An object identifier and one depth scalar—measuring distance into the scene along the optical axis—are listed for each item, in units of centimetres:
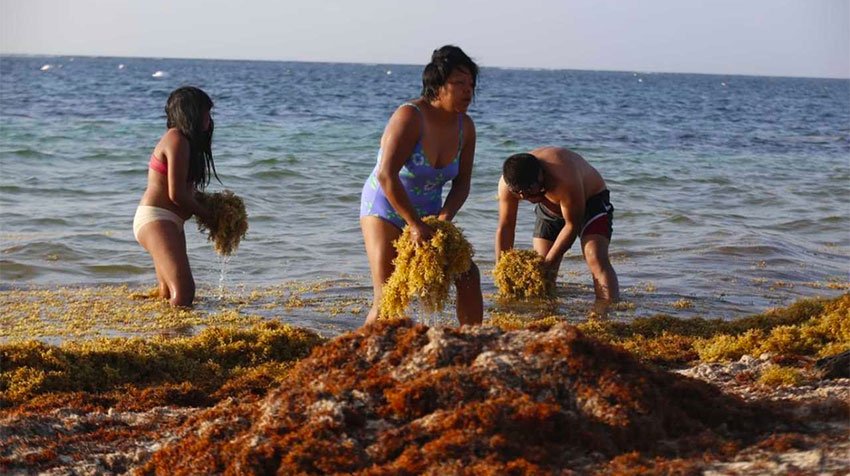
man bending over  794
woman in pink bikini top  824
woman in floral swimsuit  577
